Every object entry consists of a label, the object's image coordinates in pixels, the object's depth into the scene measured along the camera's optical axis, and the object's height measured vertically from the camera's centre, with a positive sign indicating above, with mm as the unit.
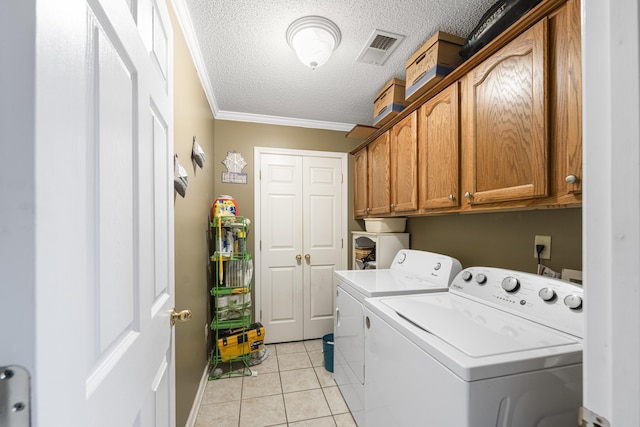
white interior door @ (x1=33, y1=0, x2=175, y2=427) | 334 -5
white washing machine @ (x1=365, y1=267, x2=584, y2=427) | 796 -502
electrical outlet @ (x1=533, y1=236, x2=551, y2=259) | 1296 -172
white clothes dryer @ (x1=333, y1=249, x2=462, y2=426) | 1559 -510
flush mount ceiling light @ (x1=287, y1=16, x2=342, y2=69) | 1457 +1052
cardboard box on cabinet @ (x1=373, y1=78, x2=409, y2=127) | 1996 +908
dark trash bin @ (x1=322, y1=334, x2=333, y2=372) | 2236 -1268
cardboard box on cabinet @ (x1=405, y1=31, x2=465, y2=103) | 1488 +928
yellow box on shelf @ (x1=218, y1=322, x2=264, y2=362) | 2219 -1162
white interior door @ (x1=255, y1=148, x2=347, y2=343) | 2816 -300
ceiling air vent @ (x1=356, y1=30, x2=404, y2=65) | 1572 +1090
